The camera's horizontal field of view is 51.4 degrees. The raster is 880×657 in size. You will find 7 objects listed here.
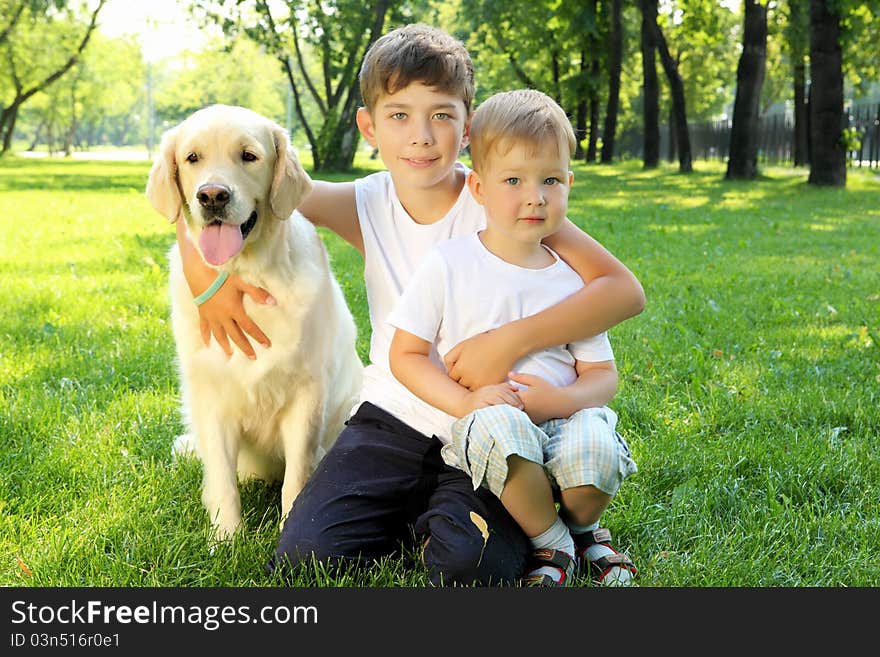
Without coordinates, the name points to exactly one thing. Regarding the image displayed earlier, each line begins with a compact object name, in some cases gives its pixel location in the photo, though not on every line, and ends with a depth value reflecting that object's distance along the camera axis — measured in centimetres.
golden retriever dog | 287
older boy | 270
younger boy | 254
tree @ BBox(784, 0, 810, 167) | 2452
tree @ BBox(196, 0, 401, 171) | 2503
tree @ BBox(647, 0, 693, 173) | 2408
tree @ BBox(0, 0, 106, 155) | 3784
